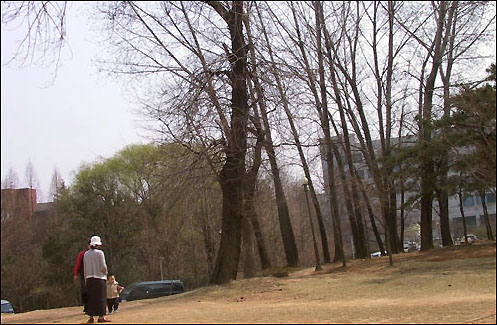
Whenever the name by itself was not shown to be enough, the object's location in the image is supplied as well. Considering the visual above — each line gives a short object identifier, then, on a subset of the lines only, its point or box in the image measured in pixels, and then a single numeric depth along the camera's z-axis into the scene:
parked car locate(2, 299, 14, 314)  25.05
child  12.23
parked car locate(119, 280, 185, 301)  23.30
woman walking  9.38
